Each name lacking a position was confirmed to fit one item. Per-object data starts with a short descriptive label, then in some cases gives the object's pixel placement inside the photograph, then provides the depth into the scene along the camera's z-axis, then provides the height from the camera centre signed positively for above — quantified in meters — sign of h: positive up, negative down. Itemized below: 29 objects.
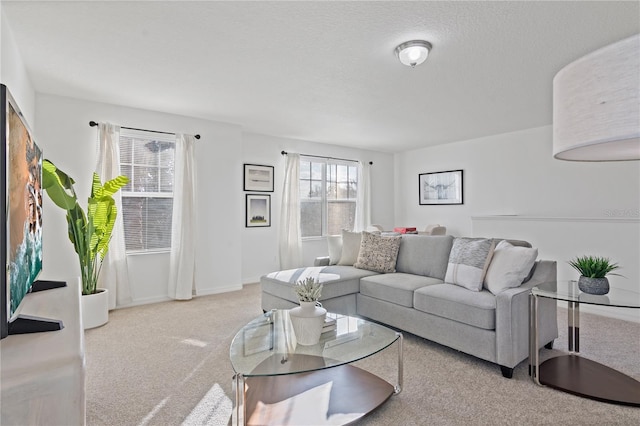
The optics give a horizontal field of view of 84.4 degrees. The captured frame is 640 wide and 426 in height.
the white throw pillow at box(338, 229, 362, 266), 4.26 -0.40
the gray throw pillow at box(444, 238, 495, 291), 2.92 -0.41
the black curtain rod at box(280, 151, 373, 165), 5.93 +1.07
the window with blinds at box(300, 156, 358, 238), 6.32 +0.37
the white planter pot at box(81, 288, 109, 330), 3.46 -0.93
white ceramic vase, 2.12 -0.66
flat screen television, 1.16 +0.00
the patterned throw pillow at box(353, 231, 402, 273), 3.91 -0.44
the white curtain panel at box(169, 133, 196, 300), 4.55 -0.11
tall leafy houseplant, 3.55 -0.07
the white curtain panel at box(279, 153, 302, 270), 5.88 -0.07
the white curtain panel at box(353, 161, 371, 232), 6.97 +0.25
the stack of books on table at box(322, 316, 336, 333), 2.34 -0.75
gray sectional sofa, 2.52 -0.75
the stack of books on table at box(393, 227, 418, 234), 6.02 -0.27
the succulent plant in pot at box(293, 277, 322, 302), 2.19 -0.48
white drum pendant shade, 0.68 +0.24
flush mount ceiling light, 2.64 +1.24
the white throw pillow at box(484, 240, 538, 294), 2.72 -0.43
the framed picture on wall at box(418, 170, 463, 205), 6.43 +0.51
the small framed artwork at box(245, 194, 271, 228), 5.61 +0.08
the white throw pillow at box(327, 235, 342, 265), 4.36 -0.43
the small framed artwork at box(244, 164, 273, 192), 5.55 +0.60
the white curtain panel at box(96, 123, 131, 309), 4.06 -0.30
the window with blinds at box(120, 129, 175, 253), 4.36 +0.34
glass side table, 2.20 -1.12
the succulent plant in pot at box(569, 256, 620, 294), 2.35 -0.43
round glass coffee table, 1.88 -0.99
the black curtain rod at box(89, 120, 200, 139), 4.04 +1.07
